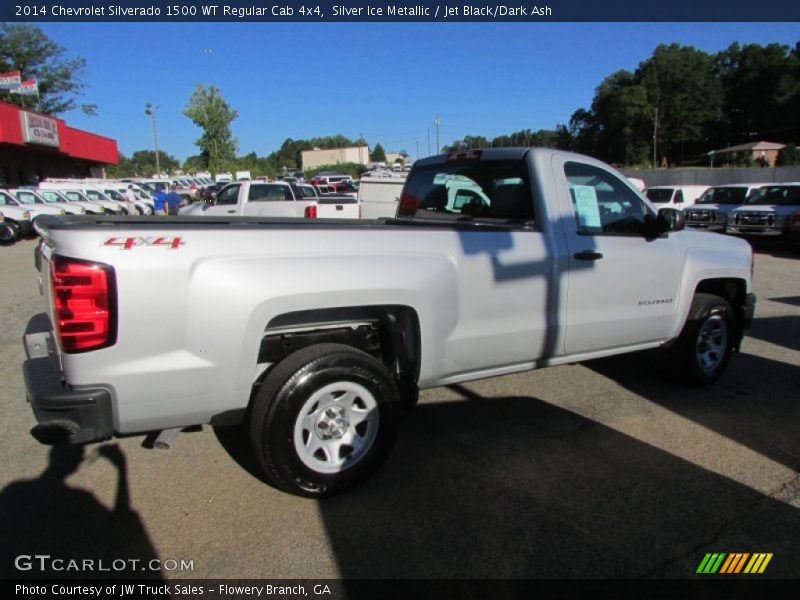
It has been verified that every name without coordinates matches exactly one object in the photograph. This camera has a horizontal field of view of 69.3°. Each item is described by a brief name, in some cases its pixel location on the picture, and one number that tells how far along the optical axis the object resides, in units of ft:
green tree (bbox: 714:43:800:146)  253.24
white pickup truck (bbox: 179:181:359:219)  51.29
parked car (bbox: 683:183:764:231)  58.90
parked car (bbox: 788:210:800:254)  49.16
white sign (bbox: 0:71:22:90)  114.01
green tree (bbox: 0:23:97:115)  177.06
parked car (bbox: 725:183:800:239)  52.85
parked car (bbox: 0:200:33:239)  61.11
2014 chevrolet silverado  8.60
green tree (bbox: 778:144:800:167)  178.60
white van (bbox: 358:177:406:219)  43.57
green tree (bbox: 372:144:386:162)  478.18
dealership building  103.50
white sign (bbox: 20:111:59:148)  106.22
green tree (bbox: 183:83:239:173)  178.29
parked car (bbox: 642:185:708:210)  66.90
